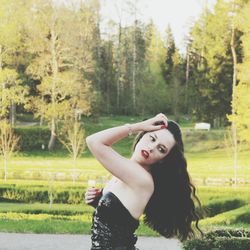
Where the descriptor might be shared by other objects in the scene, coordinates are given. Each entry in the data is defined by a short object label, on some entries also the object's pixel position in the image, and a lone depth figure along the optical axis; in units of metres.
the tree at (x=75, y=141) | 23.85
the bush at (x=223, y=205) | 15.52
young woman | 2.58
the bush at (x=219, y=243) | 6.72
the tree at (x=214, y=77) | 39.62
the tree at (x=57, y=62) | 33.16
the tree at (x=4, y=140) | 23.66
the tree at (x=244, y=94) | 25.23
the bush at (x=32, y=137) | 34.03
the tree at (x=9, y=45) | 31.02
